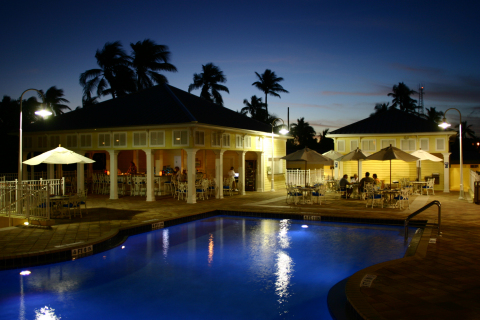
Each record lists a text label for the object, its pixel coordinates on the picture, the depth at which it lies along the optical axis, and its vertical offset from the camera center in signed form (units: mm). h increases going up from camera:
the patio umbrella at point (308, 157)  16723 +414
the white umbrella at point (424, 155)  19938 +506
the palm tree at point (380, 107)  54769 +8783
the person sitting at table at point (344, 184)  18030 -918
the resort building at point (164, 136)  16781 +1633
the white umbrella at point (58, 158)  12443 +383
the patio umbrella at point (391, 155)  15914 +427
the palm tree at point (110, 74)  33438 +8629
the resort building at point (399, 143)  22466 +1381
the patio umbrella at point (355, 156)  18638 +469
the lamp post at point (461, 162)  17541 +86
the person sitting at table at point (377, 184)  17006 -894
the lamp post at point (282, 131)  21738 +2029
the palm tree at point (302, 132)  51062 +4738
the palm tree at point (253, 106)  47062 +7766
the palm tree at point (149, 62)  34875 +10123
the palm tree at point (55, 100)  43875 +8385
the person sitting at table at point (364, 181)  16438 -717
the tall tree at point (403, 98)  54156 +9874
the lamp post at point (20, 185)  11086 -469
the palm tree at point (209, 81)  40719 +9595
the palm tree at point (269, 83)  46375 +10567
